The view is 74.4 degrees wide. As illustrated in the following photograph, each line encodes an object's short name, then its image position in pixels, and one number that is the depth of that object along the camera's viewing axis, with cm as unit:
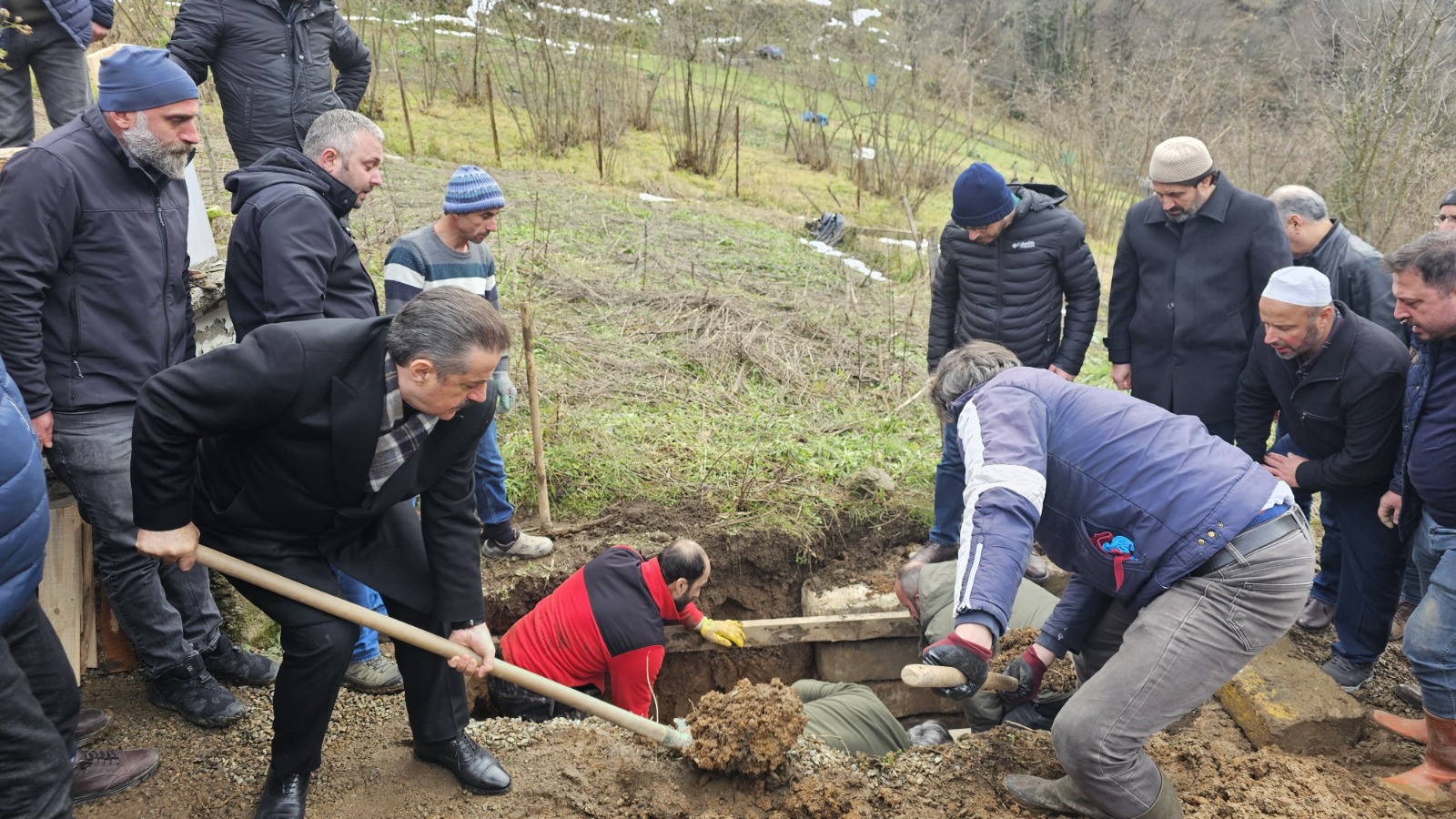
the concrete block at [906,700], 518
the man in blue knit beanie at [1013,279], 468
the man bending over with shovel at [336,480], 255
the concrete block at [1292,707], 384
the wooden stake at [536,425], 482
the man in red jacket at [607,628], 413
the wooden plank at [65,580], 330
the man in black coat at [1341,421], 379
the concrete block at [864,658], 509
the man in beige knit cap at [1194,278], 440
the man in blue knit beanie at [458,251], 411
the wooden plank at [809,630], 493
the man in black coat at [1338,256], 449
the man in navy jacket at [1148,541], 288
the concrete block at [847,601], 520
